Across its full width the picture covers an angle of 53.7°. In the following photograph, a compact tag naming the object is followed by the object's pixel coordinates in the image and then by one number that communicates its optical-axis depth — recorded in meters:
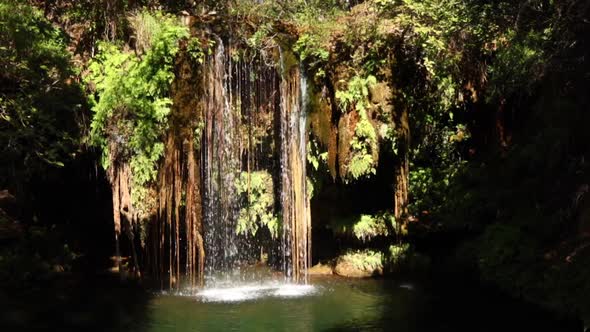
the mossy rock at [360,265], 13.17
